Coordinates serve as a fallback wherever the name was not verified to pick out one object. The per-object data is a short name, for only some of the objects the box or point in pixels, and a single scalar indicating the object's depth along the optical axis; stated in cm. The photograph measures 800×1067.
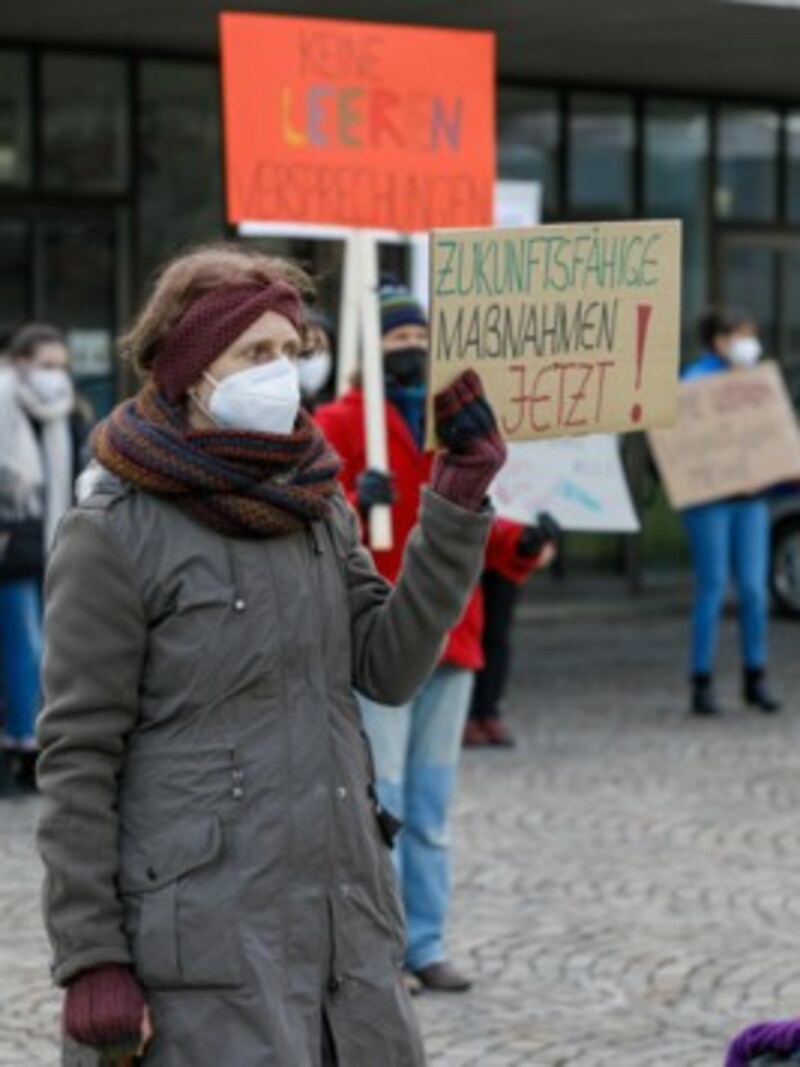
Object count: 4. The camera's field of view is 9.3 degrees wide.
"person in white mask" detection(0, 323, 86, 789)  1795
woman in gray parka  659
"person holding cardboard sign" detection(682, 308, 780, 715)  2298
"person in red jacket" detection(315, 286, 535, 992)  1237
